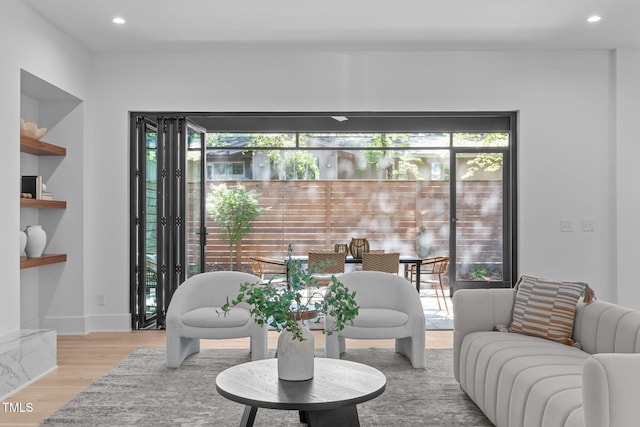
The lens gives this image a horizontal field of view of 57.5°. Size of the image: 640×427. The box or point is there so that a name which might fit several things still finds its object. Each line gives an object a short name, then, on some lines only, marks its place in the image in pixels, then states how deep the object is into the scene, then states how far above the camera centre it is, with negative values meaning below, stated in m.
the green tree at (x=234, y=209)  9.12 +0.10
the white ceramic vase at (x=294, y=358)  2.79 -0.69
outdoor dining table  6.74 -0.53
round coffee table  2.50 -0.79
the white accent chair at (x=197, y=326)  4.25 -0.81
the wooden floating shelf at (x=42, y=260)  4.78 -0.39
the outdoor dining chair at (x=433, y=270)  7.57 -0.75
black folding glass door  5.92 +0.03
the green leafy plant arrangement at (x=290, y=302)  2.74 -0.41
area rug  3.18 -1.12
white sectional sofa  1.83 -0.68
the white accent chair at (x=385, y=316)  4.28 -0.74
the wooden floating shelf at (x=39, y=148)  4.79 +0.59
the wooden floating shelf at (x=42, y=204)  4.83 +0.10
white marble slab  3.72 -0.97
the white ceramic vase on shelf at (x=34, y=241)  5.10 -0.23
